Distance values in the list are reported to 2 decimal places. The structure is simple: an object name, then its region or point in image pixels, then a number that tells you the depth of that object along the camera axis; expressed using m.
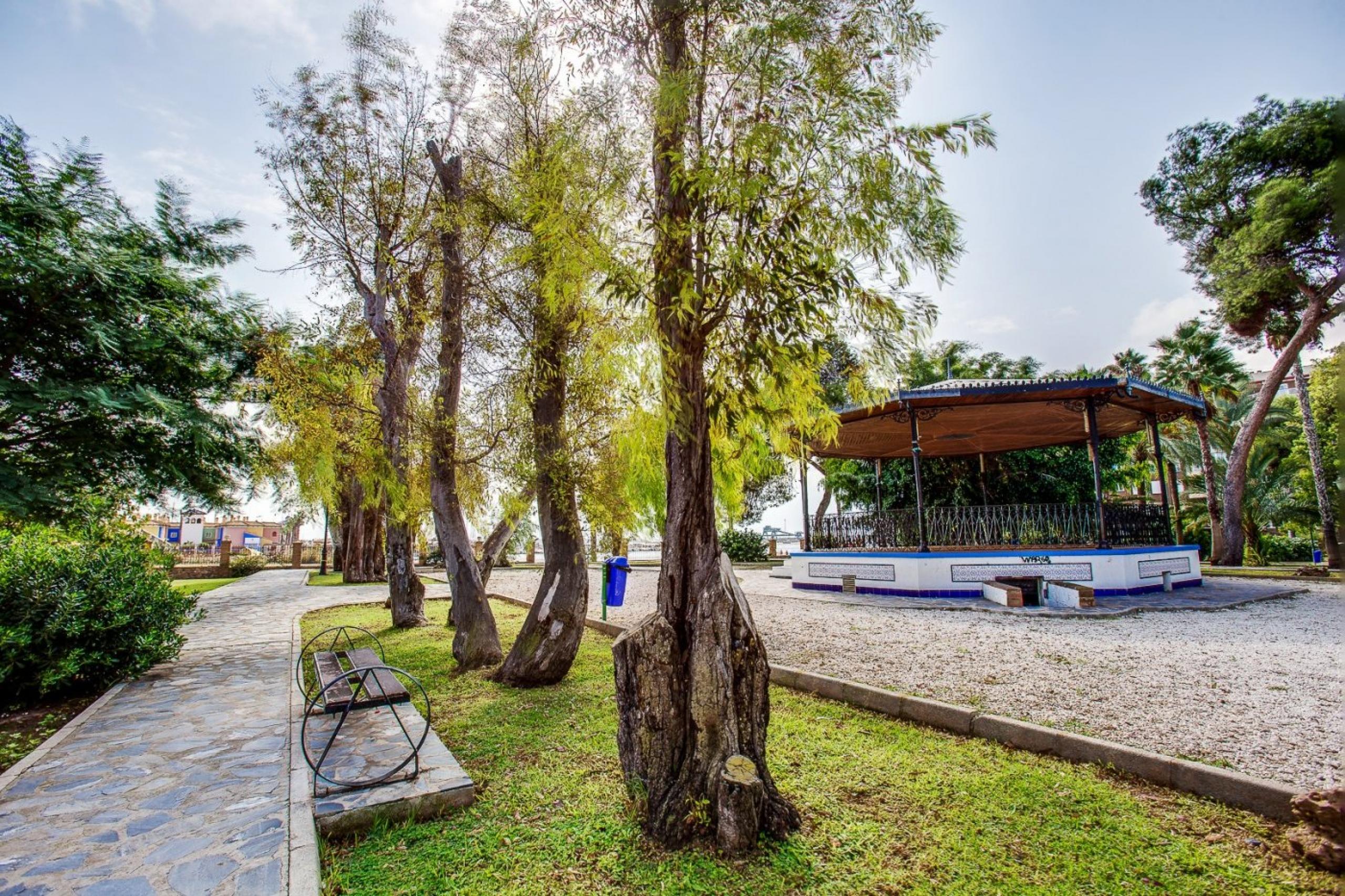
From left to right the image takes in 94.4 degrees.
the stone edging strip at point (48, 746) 4.47
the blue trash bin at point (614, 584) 9.46
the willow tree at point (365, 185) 8.22
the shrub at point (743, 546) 24.70
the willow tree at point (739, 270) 3.30
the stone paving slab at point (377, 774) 3.70
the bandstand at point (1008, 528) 11.59
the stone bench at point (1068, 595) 10.53
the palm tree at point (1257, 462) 21.41
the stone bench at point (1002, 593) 11.02
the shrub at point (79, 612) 6.07
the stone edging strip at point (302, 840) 3.05
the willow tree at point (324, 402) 8.31
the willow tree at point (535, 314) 5.71
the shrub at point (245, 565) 26.65
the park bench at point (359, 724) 4.10
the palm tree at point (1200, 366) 21.29
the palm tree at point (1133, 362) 23.06
